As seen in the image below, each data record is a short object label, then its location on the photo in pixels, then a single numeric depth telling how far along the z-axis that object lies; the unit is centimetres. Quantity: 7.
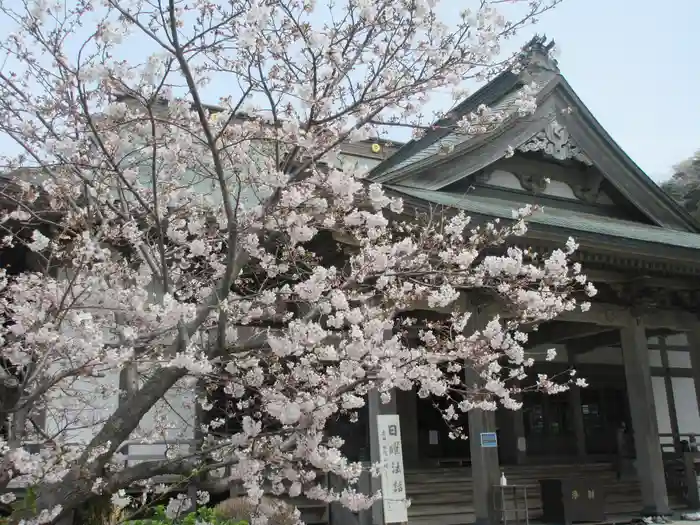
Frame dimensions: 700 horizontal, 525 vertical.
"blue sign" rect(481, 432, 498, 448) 791
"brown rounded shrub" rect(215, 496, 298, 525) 651
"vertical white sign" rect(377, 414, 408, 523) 705
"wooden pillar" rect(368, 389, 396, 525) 733
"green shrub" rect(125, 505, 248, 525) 561
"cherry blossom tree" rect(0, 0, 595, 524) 373
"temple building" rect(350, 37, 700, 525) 879
